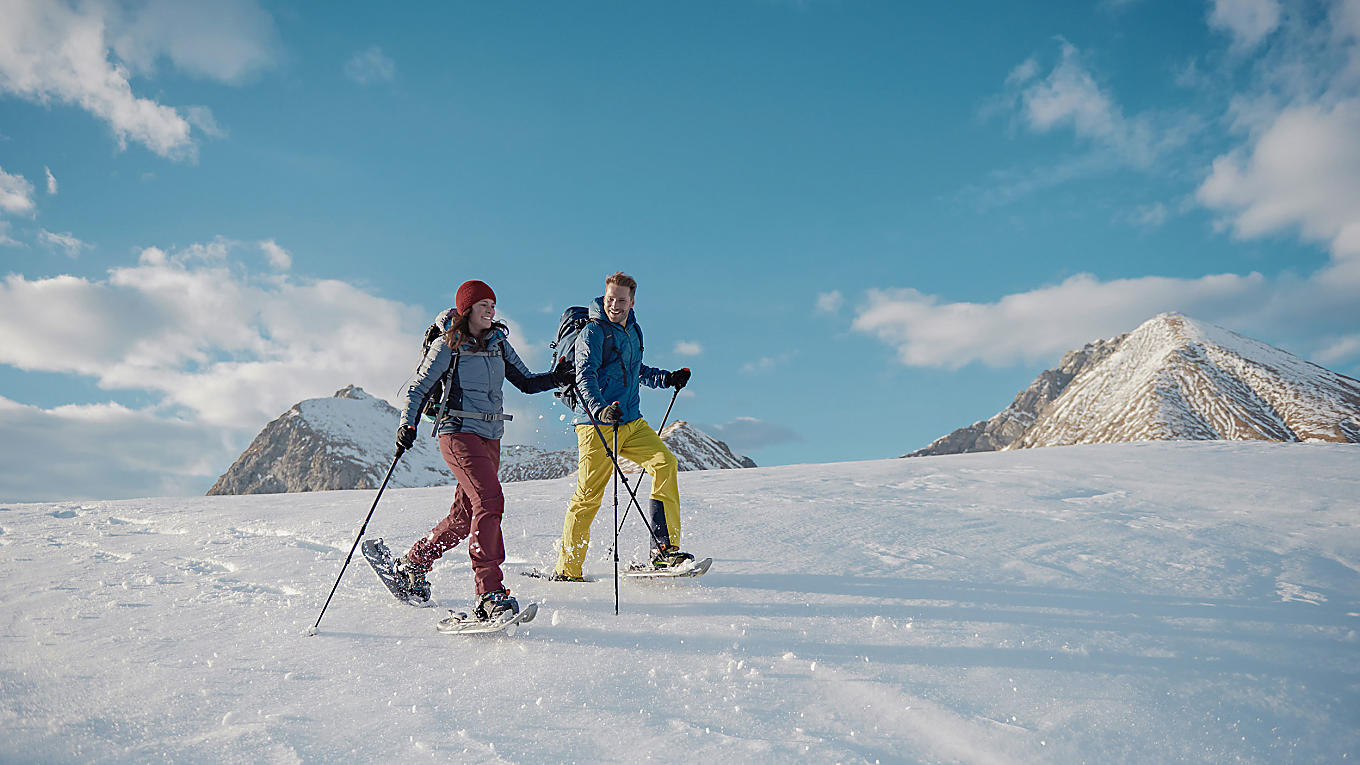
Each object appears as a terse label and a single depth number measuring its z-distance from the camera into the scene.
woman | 4.97
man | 5.80
